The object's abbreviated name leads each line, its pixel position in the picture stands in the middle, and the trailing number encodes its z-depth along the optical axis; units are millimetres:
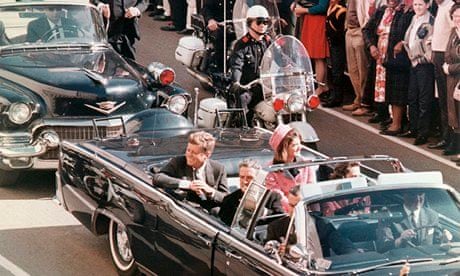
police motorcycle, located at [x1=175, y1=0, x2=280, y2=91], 15531
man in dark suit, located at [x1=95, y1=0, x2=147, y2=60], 17594
